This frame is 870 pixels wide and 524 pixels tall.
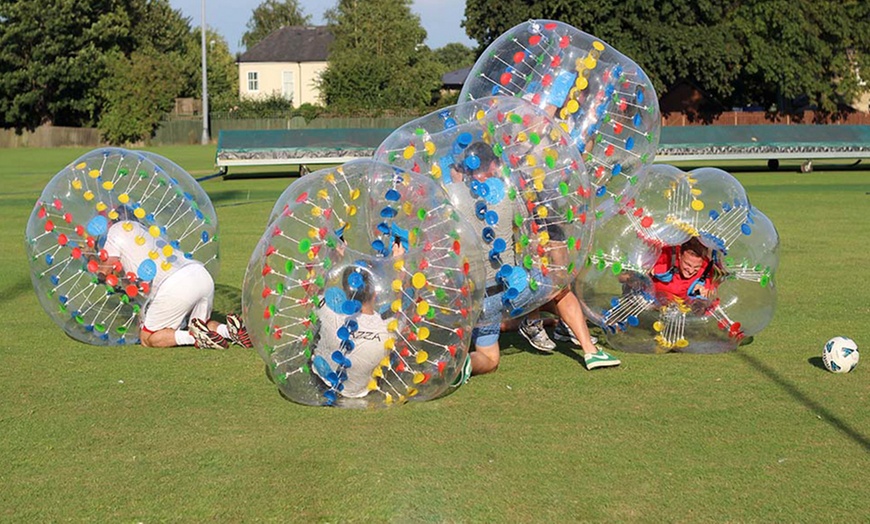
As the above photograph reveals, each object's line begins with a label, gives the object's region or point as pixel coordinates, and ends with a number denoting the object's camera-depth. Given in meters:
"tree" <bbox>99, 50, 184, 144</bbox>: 54.19
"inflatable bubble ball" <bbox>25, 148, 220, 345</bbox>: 7.02
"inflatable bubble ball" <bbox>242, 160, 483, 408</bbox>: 5.33
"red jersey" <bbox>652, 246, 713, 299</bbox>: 6.78
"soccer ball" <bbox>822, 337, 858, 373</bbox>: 6.23
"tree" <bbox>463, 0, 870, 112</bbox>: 41.72
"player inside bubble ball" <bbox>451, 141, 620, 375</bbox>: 5.78
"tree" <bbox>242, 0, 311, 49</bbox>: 107.44
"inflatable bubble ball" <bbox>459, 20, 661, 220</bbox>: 6.54
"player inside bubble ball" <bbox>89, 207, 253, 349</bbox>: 7.00
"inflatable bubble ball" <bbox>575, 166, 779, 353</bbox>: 6.73
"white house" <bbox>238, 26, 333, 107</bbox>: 74.81
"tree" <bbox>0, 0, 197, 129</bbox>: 51.53
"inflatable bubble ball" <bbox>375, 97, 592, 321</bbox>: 5.80
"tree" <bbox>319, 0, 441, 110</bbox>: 58.72
